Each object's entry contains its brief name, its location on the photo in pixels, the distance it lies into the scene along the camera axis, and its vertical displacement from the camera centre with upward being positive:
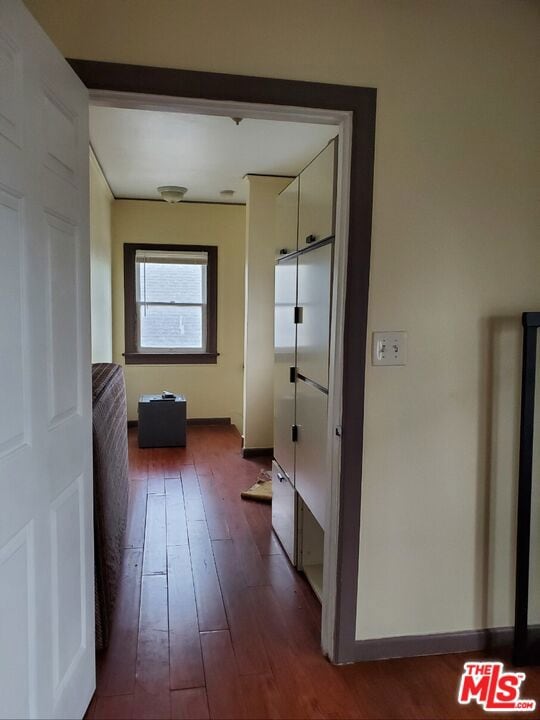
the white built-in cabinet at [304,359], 2.20 -0.15
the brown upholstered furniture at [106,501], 2.05 -0.75
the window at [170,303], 5.69 +0.25
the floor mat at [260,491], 3.68 -1.18
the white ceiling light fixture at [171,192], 4.94 +1.27
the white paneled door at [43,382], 1.21 -0.15
